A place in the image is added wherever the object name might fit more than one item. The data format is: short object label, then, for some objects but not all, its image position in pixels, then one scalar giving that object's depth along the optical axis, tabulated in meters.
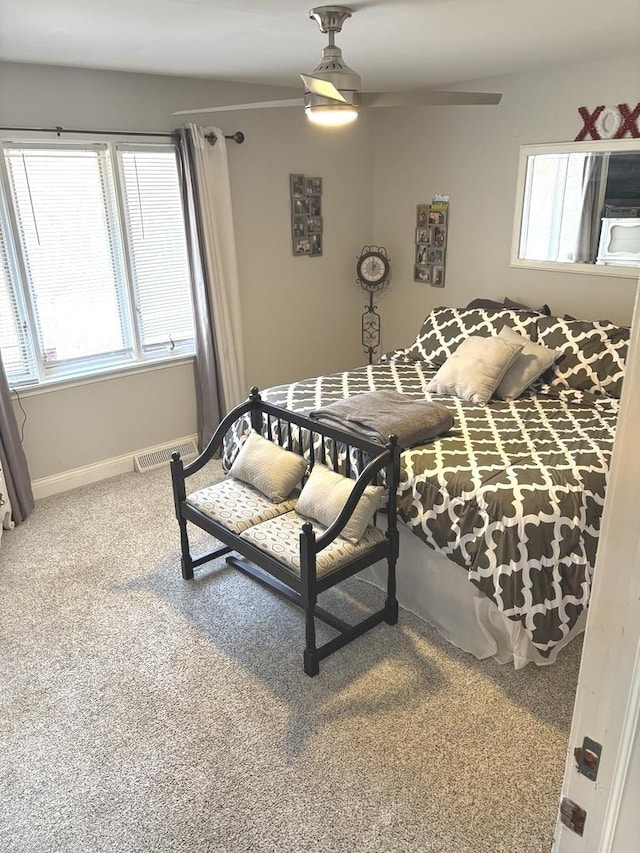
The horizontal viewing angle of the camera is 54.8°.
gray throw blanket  2.81
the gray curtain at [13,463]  3.56
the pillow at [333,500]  2.58
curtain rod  3.52
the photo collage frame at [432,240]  4.73
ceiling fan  2.31
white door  0.74
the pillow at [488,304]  4.16
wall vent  4.39
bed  2.37
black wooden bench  2.46
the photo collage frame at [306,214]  4.74
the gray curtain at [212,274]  4.08
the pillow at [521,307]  4.07
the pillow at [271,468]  2.94
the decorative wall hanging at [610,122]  3.54
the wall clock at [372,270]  5.11
